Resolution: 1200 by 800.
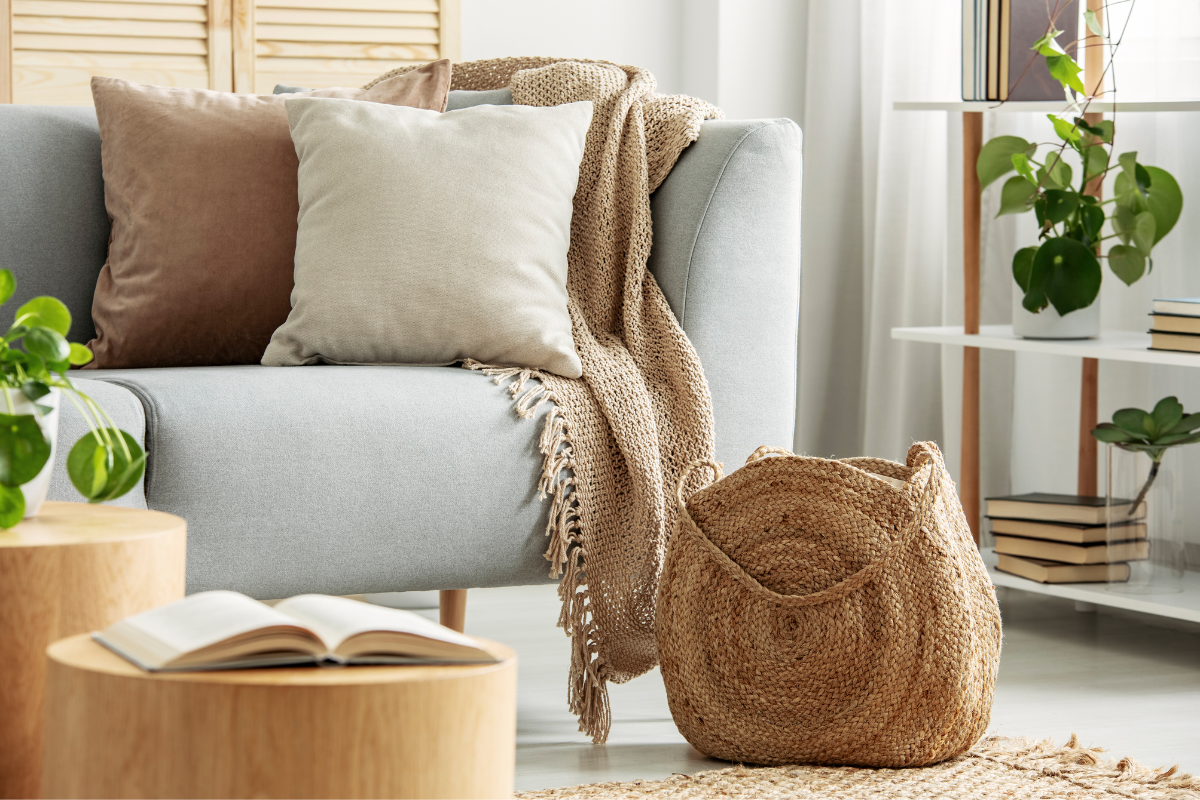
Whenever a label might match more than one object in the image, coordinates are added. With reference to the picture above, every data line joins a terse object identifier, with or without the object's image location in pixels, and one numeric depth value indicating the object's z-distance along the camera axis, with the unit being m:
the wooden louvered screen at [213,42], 5.77
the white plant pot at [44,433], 1.89
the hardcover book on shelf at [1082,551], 4.40
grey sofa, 2.93
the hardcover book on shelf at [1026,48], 4.84
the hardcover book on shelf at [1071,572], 4.41
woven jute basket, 2.95
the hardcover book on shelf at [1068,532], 4.40
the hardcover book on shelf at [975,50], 4.90
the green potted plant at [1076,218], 4.45
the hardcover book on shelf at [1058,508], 4.46
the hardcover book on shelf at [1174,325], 4.16
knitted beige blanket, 3.26
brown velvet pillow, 3.62
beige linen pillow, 3.40
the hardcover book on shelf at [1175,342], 4.16
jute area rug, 2.87
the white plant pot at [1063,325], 4.62
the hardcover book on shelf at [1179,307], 4.15
